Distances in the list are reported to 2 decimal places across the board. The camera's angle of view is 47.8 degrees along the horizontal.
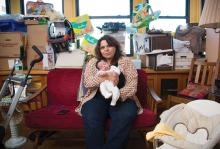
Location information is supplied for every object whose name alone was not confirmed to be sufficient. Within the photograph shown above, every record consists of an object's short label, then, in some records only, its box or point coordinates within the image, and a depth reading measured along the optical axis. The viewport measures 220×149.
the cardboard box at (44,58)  3.12
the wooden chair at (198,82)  2.74
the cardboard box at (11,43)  3.12
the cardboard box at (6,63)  3.18
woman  2.06
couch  2.23
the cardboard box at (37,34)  3.08
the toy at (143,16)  3.28
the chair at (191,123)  1.66
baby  2.18
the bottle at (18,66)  3.08
